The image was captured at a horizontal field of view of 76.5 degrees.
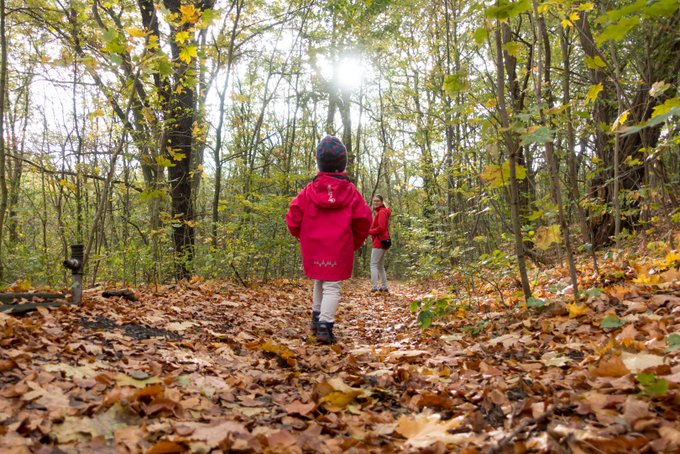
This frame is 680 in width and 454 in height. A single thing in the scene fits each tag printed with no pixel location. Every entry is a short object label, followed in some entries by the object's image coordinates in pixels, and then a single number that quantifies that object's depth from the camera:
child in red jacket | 4.33
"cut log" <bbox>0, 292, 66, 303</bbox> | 3.59
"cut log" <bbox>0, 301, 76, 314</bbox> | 3.30
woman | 8.87
